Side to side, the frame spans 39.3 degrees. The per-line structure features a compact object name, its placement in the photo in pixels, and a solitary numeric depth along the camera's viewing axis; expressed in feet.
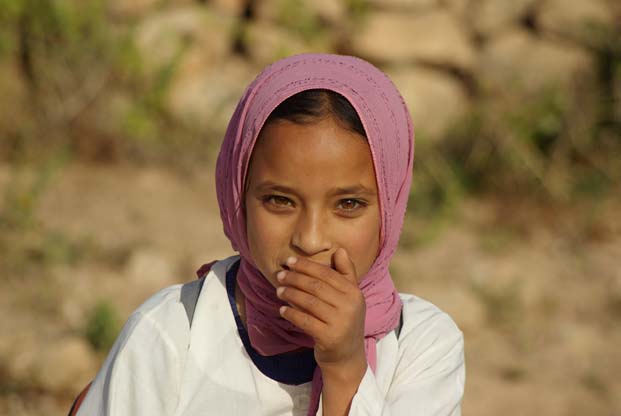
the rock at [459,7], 23.35
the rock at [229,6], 22.13
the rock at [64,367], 12.38
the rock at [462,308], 15.40
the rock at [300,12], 21.30
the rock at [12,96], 19.15
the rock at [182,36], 19.94
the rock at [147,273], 15.11
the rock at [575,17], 21.97
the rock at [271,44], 21.15
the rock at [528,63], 20.79
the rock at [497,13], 23.26
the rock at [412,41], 22.13
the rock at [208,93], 20.27
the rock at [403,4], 22.79
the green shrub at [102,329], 12.93
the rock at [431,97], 21.29
